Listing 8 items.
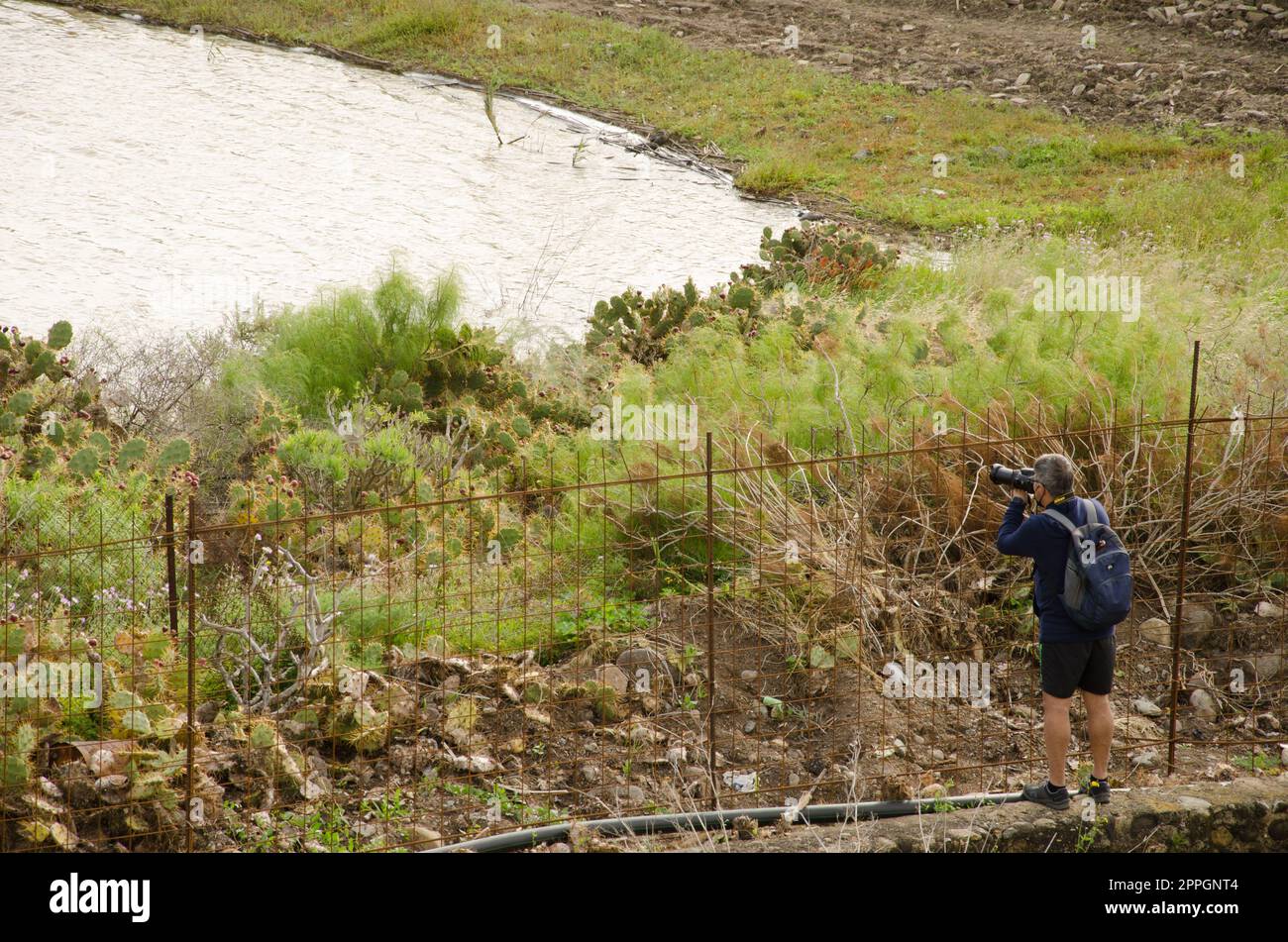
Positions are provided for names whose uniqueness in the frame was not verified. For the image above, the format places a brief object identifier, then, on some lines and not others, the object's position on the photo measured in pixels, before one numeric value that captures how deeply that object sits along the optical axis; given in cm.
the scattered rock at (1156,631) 1359
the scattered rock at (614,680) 1217
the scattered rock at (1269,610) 1381
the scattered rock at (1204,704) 1262
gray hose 984
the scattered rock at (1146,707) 1262
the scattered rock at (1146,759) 1177
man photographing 972
